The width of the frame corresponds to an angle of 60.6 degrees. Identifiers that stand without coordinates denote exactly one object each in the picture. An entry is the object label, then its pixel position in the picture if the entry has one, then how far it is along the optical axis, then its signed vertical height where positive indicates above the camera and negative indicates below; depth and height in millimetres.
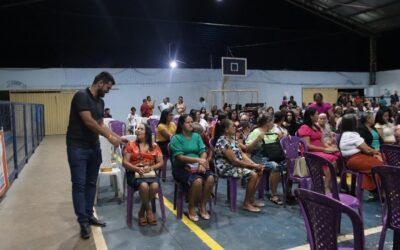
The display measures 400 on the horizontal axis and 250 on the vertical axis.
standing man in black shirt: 3168 -268
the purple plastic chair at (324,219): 1557 -565
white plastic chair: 4484 -845
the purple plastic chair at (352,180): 3766 -932
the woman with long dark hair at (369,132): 4371 -370
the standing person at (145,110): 11297 -149
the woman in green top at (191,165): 3701 -668
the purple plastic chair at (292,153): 3960 -620
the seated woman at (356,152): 3846 -562
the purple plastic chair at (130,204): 3627 -1053
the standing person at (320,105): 6146 -27
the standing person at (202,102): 13984 +118
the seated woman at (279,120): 4820 -232
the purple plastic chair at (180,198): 3750 -1023
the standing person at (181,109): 7880 -92
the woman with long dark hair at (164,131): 5195 -392
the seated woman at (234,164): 3969 -691
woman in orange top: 3559 -645
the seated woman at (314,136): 4414 -427
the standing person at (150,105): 11361 +14
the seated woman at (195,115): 6177 -183
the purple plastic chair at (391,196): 2281 -643
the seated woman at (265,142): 4270 -500
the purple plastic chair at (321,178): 2846 -637
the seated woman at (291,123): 5763 -330
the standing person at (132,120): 10375 -469
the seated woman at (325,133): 4827 -425
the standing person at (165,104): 11660 +44
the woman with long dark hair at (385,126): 4918 -338
